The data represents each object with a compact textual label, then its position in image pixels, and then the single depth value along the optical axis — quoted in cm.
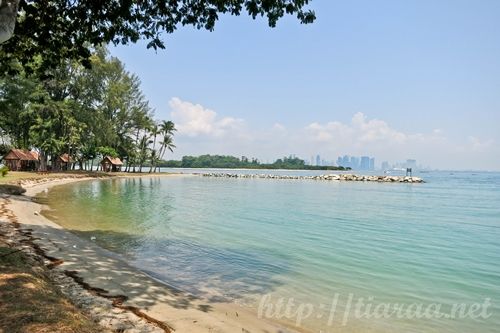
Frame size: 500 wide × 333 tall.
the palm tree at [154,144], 9137
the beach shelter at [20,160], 5600
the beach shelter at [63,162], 6196
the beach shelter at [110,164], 7844
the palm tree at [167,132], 9725
